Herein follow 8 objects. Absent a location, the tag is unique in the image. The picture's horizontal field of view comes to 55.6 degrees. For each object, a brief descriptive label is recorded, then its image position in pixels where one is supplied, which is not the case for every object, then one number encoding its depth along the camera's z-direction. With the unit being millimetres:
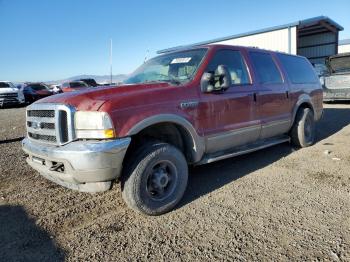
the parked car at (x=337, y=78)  12969
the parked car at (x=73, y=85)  25044
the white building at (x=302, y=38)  20891
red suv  3299
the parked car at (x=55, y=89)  28403
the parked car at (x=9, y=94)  20969
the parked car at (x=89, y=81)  25789
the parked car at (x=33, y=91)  24500
